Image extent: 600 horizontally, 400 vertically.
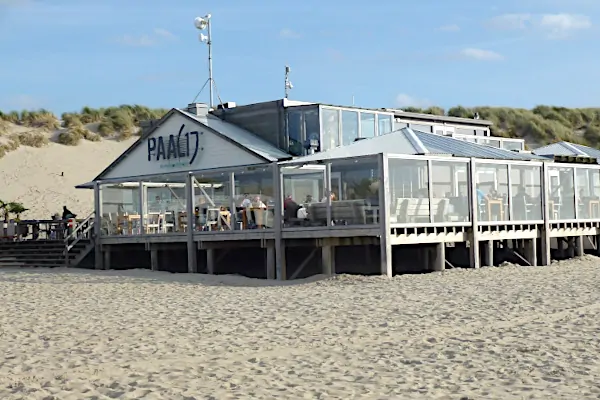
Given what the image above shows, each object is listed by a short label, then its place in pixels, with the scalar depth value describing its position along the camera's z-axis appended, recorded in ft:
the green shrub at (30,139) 163.62
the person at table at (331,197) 62.95
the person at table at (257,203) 67.32
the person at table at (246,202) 68.64
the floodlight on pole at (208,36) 90.33
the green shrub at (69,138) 167.63
